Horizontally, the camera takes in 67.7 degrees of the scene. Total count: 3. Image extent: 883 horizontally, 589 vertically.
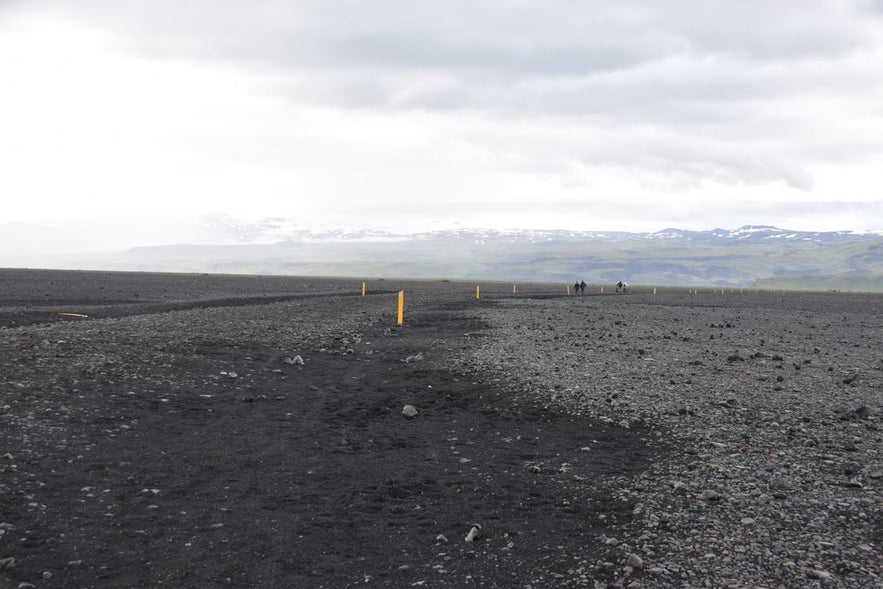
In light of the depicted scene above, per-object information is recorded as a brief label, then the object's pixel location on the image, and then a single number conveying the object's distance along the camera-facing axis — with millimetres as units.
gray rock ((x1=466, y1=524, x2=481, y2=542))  7418
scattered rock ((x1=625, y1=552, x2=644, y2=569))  6660
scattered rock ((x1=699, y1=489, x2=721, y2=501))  8359
